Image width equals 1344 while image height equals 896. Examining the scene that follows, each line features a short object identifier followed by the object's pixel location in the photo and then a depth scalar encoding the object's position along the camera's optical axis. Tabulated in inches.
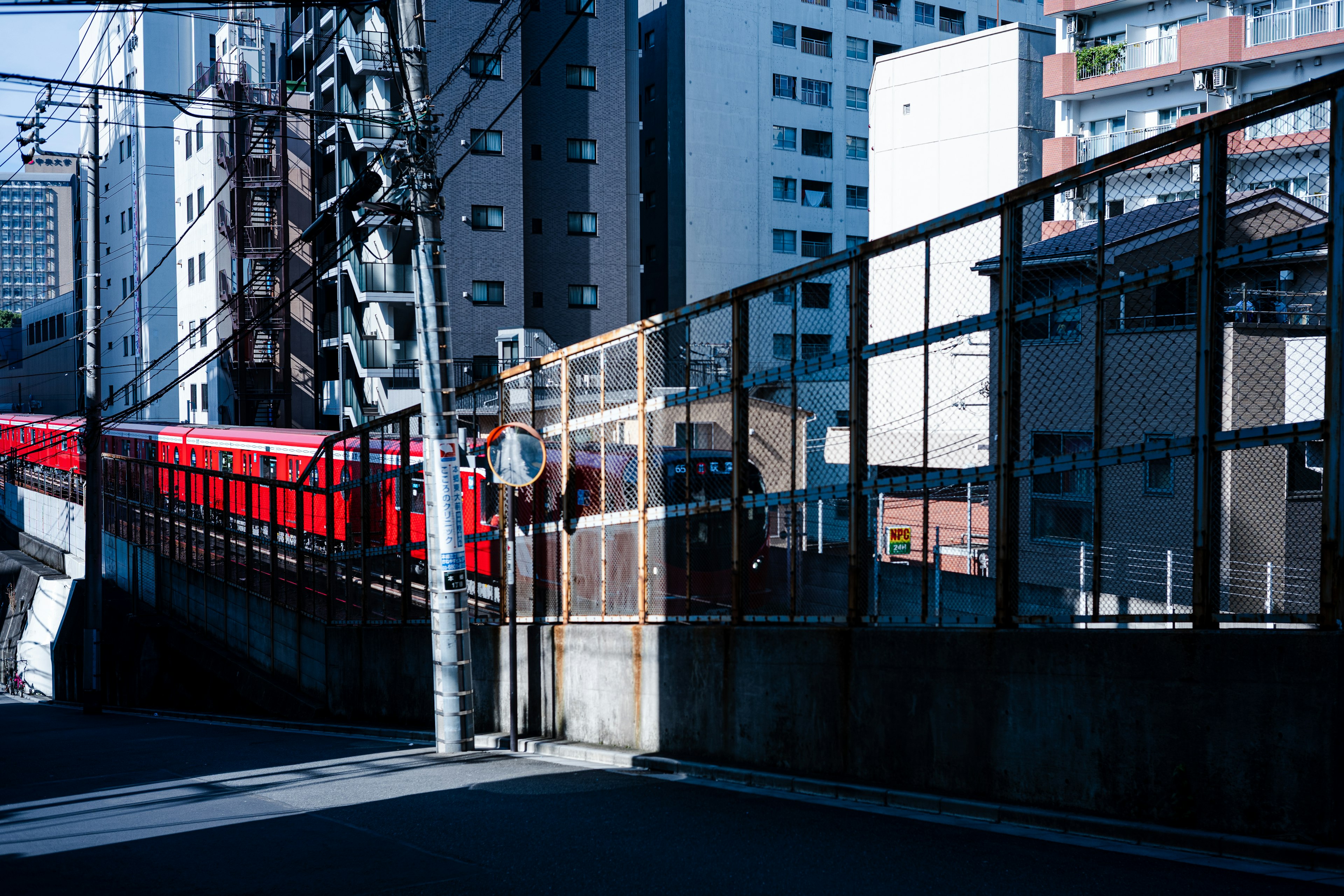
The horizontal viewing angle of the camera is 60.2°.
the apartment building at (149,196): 2057.1
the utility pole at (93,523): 833.5
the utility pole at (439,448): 408.2
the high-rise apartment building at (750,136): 1796.3
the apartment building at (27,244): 6742.1
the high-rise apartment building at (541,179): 1515.7
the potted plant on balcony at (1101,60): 1302.9
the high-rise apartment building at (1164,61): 1181.7
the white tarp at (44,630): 1084.5
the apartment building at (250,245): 1734.7
